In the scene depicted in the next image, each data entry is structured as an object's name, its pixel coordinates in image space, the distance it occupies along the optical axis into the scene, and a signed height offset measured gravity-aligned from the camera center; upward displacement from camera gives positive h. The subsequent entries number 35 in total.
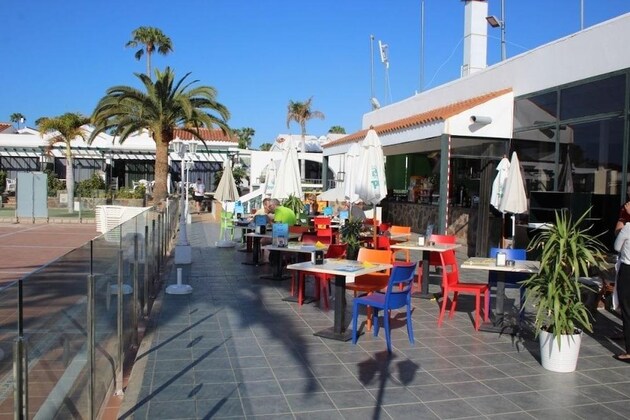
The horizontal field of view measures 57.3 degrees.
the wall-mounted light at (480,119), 12.55 +1.81
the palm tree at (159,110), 22.89 +3.42
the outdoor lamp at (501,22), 16.55 +5.25
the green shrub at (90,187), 30.66 +0.39
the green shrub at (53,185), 31.09 +0.46
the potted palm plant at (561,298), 5.50 -0.91
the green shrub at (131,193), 27.75 +0.06
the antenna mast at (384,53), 24.08 +6.13
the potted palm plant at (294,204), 15.06 -0.16
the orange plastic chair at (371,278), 7.07 -1.04
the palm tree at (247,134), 78.70 +8.98
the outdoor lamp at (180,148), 14.74 +1.22
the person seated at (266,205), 13.93 -0.19
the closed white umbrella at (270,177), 17.76 +0.67
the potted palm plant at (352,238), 8.55 -0.59
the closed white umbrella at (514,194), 10.43 +0.16
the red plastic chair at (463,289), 7.26 -1.11
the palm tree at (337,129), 79.07 +9.69
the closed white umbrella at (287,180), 12.73 +0.39
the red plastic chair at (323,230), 10.52 -0.63
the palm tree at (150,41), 45.22 +12.25
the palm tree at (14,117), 87.75 +11.56
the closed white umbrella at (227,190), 17.73 +0.20
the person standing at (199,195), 29.22 +0.04
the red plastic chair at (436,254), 9.23 -0.90
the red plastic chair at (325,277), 8.21 -1.13
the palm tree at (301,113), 55.12 +8.18
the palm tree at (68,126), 29.48 +3.47
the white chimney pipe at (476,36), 16.75 +4.86
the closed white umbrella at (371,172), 9.34 +0.45
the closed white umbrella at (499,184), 11.54 +0.37
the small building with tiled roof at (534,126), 9.70 +1.62
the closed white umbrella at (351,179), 10.56 +0.38
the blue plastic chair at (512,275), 7.42 -0.94
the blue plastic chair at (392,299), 6.07 -1.09
